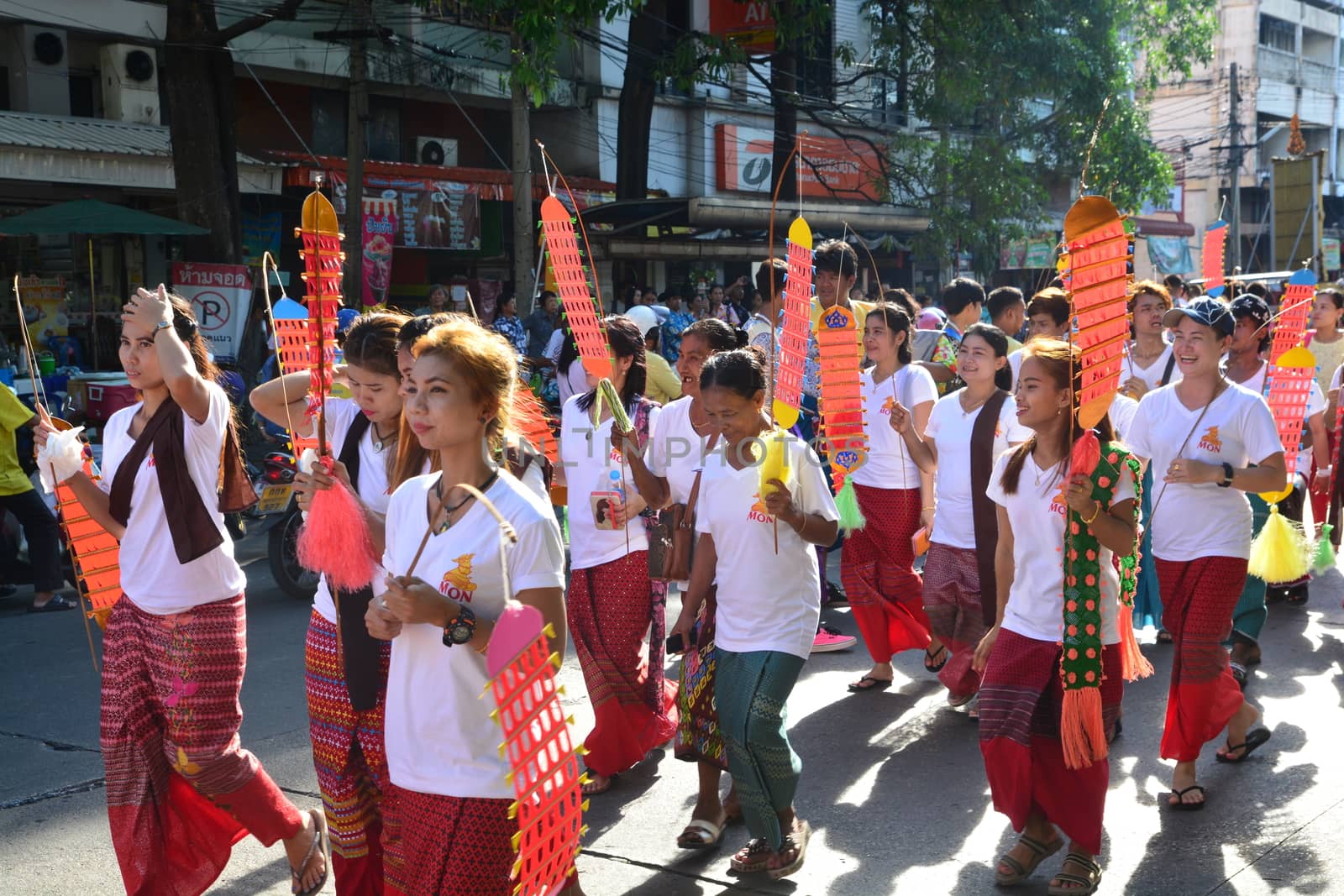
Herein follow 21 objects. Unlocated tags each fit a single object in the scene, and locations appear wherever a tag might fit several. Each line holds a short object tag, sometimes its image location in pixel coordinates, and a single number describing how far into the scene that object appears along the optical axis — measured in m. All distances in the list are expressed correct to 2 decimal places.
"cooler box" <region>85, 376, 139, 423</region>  10.41
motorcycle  8.36
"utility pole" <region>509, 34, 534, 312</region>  13.77
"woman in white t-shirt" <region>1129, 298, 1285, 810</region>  4.69
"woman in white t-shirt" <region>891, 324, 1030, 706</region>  5.52
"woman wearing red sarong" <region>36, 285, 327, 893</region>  3.71
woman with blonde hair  2.71
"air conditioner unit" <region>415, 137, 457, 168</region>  19.55
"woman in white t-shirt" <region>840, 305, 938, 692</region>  6.34
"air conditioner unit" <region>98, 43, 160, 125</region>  15.09
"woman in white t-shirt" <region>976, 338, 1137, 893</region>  3.90
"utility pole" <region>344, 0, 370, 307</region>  13.23
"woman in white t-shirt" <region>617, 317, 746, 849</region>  4.44
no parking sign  12.93
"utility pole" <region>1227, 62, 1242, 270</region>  29.12
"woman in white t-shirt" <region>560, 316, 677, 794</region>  5.04
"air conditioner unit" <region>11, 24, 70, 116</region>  14.39
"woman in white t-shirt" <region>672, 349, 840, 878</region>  4.05
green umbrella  11.71
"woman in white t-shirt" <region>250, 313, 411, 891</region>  3.36
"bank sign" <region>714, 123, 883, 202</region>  22.53
